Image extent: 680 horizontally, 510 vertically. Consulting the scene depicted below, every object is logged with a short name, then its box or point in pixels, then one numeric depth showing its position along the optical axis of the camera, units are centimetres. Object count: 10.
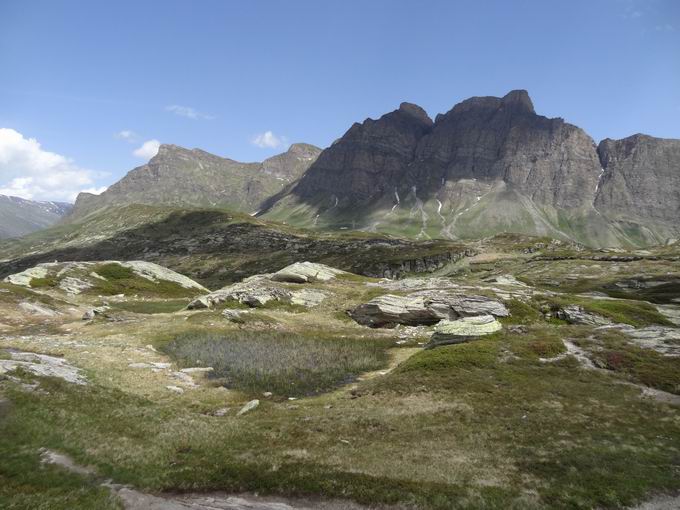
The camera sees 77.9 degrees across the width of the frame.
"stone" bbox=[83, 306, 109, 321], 6176
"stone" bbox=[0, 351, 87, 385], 2951
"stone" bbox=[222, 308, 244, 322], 6209
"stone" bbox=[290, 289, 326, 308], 7756
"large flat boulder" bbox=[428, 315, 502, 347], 4450
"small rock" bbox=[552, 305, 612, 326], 6324
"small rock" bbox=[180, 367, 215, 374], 3966
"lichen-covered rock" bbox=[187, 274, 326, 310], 7375
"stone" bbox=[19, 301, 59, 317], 6656
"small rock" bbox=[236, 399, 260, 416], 2907
